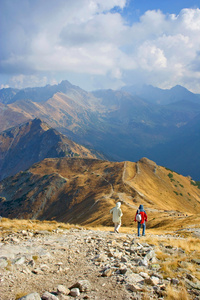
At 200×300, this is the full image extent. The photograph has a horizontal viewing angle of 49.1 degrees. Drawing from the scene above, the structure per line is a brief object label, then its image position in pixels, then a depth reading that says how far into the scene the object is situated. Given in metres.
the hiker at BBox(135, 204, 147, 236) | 21.90
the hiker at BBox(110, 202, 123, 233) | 20.77
